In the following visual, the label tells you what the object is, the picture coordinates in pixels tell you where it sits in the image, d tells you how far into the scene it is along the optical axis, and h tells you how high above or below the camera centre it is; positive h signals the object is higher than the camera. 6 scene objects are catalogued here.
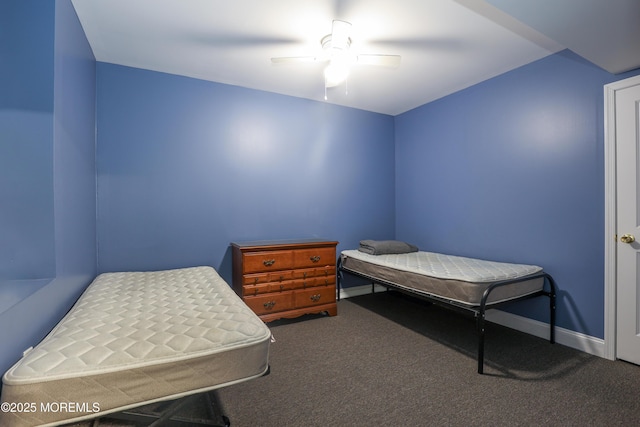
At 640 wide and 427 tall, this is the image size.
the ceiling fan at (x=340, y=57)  2.08 +1.22
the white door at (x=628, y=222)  2.08 -0.11
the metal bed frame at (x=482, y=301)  2.02 -0.75
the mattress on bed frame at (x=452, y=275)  2.17 -0.57
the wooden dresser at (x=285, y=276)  2.79 -0.69
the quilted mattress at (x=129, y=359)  0.95 -0.56
